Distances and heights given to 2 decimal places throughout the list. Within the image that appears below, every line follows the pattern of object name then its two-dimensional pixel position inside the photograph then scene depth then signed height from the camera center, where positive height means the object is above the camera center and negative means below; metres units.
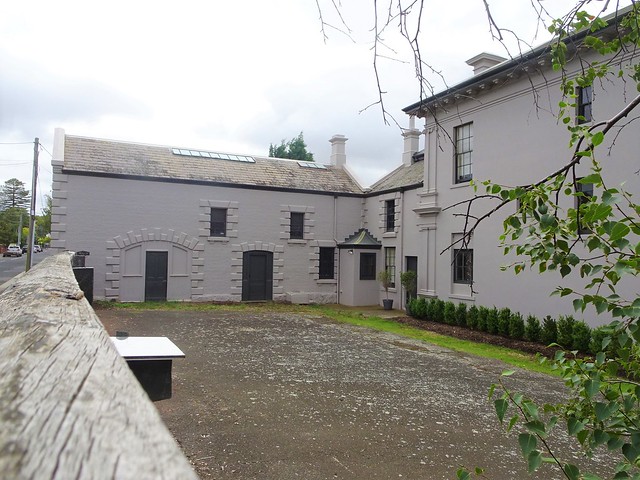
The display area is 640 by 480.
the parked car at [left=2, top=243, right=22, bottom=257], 67.88 +0.77
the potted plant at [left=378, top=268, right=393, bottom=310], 21.56 -0.82
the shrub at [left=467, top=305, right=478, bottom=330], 15.44 -1.70
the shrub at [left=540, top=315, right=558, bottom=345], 12.69 -1.71
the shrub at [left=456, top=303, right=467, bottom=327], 16.03 -1.64
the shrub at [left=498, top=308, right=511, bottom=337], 14.27 -1.64
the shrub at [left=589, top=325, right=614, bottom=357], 10.45 -1.75
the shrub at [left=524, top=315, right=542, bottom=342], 13.21 -1.75
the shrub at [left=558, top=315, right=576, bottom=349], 11.98 -1.62
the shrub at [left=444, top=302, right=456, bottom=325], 16.39 -1.66
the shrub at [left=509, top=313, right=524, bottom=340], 13.81 -1.78
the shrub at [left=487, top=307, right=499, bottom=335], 14.62 -1.70
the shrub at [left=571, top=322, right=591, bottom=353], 11.53 -1.69
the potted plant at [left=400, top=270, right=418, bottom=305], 19.70 -0.63
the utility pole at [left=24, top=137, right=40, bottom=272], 26.59 +3.65
